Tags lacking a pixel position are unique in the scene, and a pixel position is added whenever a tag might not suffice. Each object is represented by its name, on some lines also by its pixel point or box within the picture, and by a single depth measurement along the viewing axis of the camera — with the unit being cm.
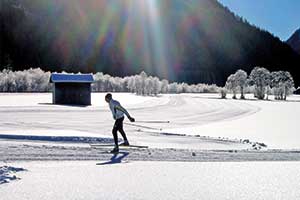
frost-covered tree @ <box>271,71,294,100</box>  9325
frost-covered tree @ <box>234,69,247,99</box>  9794
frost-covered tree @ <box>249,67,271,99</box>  9371
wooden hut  4578
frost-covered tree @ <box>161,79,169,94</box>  12140
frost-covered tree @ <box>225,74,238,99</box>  9961
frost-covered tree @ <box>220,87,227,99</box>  9094
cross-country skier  1383
